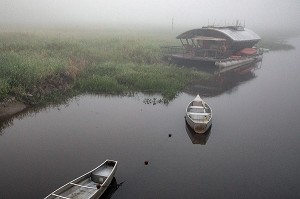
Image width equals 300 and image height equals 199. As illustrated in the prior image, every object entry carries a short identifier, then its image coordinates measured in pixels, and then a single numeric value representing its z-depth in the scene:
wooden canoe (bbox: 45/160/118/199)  11.45
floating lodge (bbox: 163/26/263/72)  39.31
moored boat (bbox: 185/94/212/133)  17.73
